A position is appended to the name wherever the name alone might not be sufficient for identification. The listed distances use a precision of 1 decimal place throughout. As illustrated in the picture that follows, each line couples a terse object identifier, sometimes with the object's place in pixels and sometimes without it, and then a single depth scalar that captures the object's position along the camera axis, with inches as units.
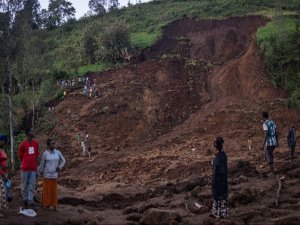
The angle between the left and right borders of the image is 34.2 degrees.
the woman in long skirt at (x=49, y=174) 387.2
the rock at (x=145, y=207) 410.5
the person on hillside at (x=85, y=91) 1118.5
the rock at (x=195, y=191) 470.8
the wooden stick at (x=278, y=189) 401.9
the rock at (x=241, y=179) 508.1
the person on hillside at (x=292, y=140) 569.6
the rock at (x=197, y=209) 398.9
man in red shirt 374.3
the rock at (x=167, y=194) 487.7
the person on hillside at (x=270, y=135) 490.3
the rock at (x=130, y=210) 418.6
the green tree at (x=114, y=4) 2298.2
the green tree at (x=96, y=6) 2265.5
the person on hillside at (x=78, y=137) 909.7
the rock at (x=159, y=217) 347.9
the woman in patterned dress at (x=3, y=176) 335.9
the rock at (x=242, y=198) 410.6
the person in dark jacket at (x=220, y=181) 339.1
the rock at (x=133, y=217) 381.7
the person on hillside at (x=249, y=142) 757.5
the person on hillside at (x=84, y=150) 839.7
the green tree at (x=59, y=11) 2208.4
